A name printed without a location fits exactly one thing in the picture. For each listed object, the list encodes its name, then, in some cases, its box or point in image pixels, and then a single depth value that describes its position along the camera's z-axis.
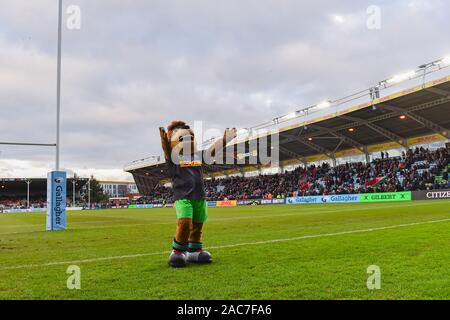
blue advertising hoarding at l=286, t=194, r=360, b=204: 41.50
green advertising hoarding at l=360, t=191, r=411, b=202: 36.25
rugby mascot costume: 6.25
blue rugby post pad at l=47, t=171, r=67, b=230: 15.29
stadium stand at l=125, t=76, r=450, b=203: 37.28
